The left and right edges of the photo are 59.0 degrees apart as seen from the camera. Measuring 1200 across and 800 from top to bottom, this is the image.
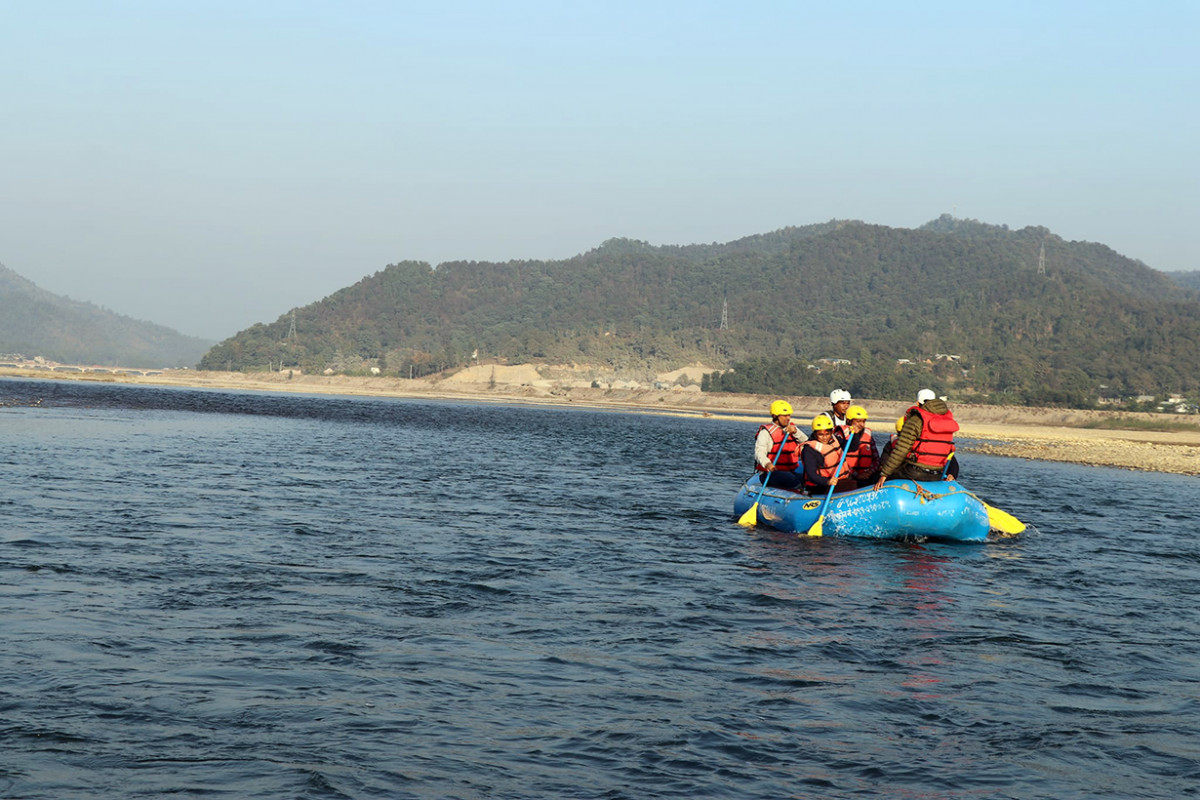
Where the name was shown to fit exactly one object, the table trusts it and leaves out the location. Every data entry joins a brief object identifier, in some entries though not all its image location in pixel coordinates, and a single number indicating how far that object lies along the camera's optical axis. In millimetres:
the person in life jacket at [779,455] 22328
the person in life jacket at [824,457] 20609
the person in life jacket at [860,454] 20891
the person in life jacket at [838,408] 20453
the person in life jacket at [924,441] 19641
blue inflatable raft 19672
